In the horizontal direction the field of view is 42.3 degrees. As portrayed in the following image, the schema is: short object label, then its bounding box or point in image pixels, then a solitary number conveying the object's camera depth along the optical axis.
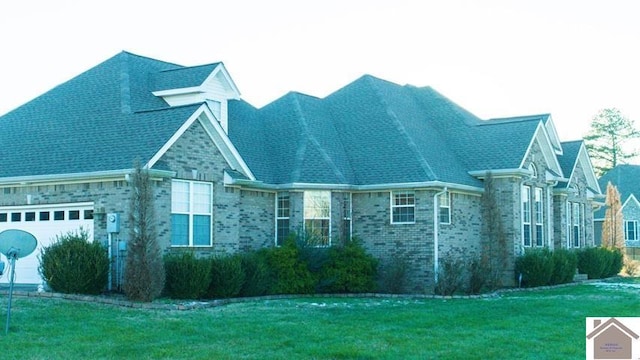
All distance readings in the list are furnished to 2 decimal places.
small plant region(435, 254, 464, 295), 25.11
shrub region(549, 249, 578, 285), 30.80
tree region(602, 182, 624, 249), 40.78
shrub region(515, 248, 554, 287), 29.36
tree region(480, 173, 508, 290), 29.02
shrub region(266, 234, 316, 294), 24.12
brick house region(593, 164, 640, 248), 59.00
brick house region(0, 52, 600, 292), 22.64
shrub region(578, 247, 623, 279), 36.06
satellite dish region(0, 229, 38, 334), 14.79
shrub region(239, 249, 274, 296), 22.94
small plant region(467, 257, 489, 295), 25.61
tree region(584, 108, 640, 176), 83.50
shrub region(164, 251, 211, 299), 21.08
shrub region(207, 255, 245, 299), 21.80
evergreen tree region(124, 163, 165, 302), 19.48
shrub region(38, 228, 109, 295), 20.05
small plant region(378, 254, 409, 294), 25.92
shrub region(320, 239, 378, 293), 25.05
